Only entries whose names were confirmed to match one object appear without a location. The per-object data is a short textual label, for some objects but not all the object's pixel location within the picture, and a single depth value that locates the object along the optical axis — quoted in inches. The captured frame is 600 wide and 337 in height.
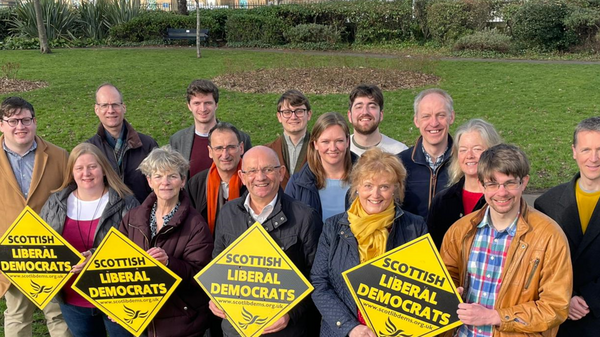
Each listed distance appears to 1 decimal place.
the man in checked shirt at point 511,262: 121.0
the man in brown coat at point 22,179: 177.6
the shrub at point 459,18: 1047.6
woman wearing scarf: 135.6
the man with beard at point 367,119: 196.1
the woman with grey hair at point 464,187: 157.0
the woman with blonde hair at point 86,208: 167.2
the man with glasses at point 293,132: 197.9
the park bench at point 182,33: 1111.6
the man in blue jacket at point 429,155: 172.6
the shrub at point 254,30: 1126.4
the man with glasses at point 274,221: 146.6
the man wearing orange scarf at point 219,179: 175.3
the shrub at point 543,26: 963.3
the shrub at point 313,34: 1083.3
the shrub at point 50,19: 1098.1
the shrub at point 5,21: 1189.1
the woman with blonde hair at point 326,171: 167.8
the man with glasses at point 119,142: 202.8
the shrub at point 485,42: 927.7
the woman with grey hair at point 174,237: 154.6
